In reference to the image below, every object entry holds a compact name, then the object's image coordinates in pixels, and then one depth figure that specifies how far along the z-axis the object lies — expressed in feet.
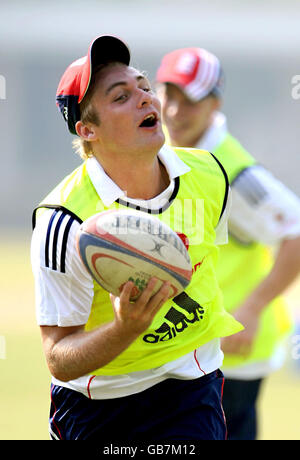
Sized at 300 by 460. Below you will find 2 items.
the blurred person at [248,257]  26.12
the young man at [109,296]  17.75
